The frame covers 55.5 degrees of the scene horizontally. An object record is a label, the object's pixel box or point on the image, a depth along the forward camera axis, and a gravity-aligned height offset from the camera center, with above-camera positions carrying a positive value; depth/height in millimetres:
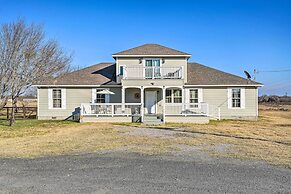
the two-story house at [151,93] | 23203 +720
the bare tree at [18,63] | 28719 +4148
